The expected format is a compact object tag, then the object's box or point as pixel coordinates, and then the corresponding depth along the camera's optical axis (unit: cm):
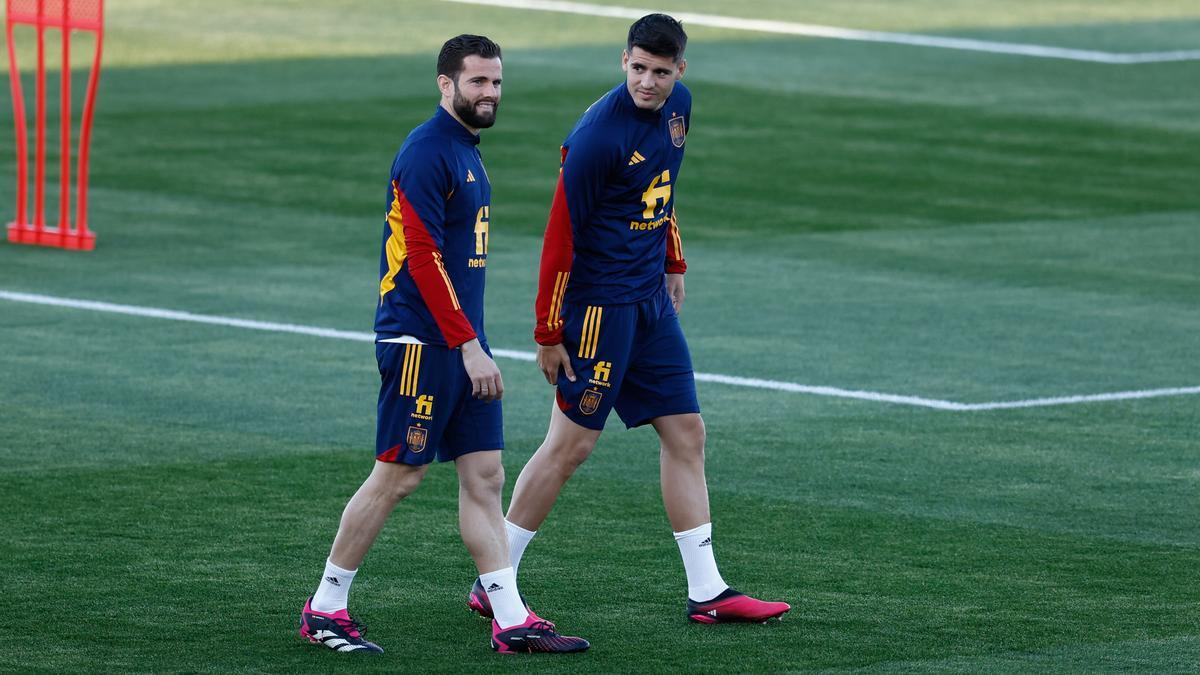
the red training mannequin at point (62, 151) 3450
